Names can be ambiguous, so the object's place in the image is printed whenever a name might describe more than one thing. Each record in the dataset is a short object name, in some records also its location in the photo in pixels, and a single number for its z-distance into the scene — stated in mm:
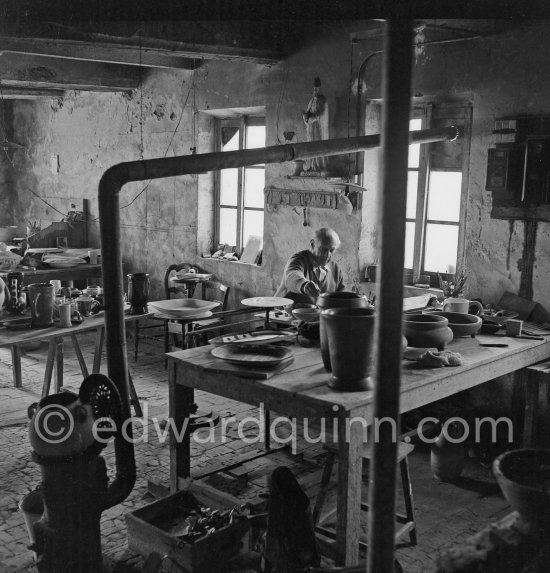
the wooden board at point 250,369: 4258
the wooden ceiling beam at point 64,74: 8945
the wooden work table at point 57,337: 5891
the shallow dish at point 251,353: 4375
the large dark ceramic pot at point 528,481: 2111
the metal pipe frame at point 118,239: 4012
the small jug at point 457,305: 5844
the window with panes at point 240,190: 9102
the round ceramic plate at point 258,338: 4742
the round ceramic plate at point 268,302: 6887
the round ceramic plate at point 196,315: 6399
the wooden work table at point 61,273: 8875
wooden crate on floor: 3773
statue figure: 7488
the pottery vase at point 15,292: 6312
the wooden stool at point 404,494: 4410
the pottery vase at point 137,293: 6781
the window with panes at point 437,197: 6855
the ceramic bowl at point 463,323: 5422
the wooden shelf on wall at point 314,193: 7637
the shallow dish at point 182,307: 6434
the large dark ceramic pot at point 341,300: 4805
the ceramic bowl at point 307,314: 5770
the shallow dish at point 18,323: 6059
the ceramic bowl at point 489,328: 5766
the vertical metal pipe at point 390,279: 1757
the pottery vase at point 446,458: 5562
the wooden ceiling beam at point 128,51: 7059
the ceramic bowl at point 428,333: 4914
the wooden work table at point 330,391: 3881
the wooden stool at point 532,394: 5465
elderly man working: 6957
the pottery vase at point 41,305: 6191
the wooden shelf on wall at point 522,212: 6039
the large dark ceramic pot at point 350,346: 3867
